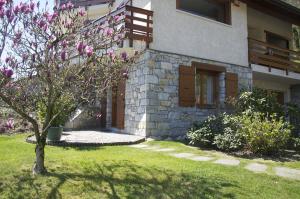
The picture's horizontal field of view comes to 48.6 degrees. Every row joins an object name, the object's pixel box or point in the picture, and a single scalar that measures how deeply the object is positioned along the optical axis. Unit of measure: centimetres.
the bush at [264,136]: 784
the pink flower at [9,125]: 490
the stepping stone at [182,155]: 727
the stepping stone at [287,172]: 583
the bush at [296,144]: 903
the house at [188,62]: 1062
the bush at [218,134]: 824
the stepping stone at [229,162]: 661
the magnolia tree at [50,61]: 471
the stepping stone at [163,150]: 805
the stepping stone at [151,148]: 840
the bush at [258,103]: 995
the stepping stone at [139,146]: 859
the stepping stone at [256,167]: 616
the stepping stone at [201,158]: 687
